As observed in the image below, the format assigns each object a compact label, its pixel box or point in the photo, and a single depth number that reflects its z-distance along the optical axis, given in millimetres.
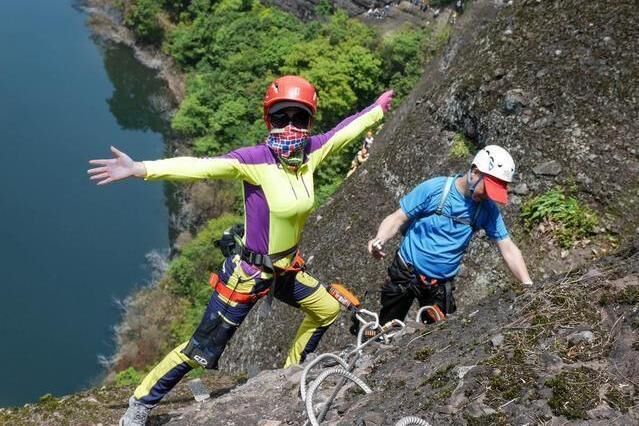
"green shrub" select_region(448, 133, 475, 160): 9758
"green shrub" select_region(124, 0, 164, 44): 50188
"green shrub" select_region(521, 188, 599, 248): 7691
